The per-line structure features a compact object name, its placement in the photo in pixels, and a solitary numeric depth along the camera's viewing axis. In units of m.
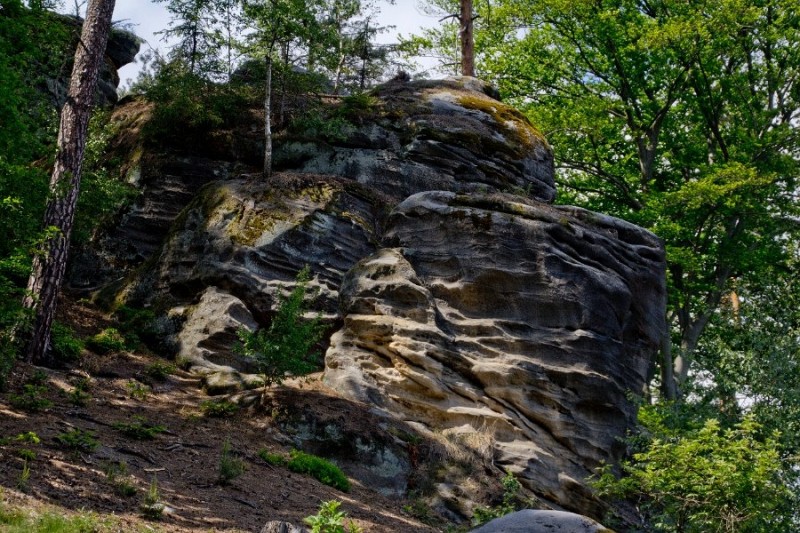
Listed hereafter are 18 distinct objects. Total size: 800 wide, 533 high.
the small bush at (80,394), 11.10
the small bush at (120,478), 8.08
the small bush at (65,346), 12.95
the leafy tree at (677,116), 22.69
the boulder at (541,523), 7.46
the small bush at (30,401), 10.17
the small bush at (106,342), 14.00
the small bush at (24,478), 7.25
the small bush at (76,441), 9.10
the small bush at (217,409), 12.33
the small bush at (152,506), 7.60
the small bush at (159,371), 13.41
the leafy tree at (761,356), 18.69
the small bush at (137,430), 10.40
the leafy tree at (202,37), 19.06
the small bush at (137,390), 12.39
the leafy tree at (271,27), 18.16
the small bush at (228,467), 9.59
